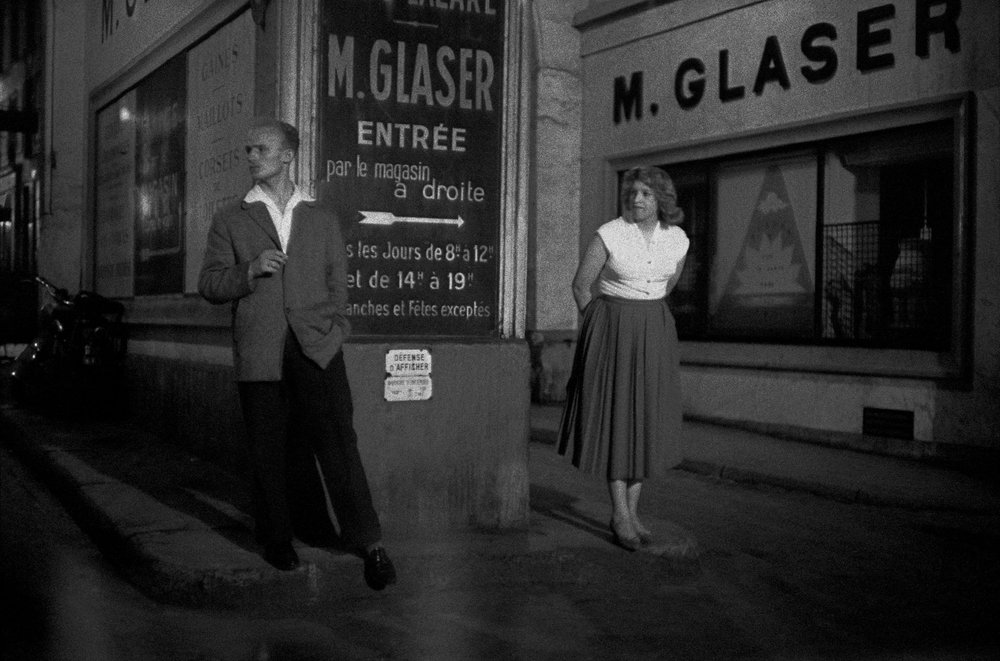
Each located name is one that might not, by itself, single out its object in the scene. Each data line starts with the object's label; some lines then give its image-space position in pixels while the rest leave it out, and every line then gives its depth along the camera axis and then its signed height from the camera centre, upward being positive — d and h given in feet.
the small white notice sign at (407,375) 19.61 -0.69
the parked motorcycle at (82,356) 35.27 -0.82
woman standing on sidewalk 19.29 -0.31
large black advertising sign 20.10 +3.00
